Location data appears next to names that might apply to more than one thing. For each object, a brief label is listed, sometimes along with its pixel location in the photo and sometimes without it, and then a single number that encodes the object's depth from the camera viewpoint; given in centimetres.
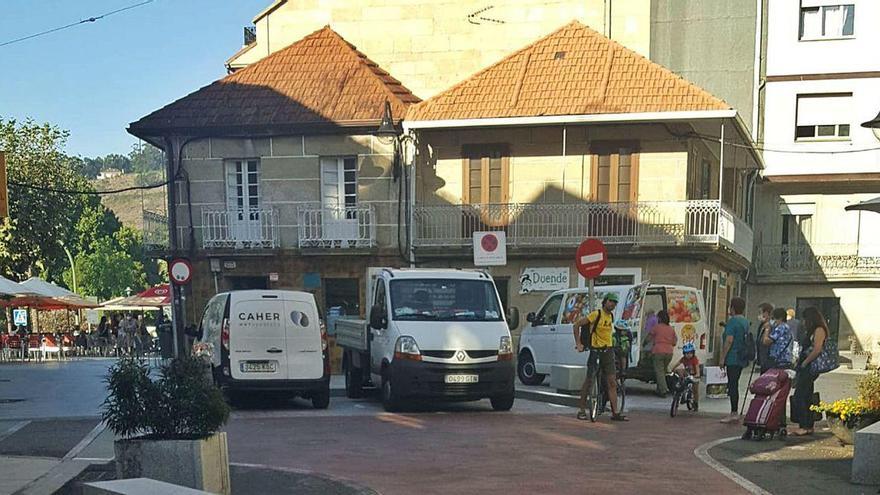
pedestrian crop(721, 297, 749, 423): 1309
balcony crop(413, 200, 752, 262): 2252
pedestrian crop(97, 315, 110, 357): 3753
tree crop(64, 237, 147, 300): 7419
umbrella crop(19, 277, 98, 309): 2808
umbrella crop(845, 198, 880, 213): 966
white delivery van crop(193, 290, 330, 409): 1412
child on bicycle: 1401
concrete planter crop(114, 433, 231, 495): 685
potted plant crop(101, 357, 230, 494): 685
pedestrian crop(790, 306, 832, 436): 1099
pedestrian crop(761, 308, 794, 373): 1134
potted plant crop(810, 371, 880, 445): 974
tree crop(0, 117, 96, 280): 3538
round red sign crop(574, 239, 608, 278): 1401
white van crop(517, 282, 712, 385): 1717
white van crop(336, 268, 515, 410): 1352
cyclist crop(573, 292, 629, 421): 1269
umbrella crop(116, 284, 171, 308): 3686
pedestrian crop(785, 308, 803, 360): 1131
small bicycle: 1375
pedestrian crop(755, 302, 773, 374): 1178
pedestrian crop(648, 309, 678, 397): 1608
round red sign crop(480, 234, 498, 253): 1686
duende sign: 2341
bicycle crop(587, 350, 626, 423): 1278
